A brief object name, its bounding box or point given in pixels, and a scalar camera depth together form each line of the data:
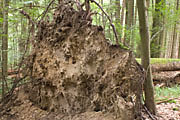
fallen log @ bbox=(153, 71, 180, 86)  7.72
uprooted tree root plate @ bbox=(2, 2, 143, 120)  1.71
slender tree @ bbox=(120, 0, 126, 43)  9.94
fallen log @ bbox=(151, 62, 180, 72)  7.98
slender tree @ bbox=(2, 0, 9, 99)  4.01
